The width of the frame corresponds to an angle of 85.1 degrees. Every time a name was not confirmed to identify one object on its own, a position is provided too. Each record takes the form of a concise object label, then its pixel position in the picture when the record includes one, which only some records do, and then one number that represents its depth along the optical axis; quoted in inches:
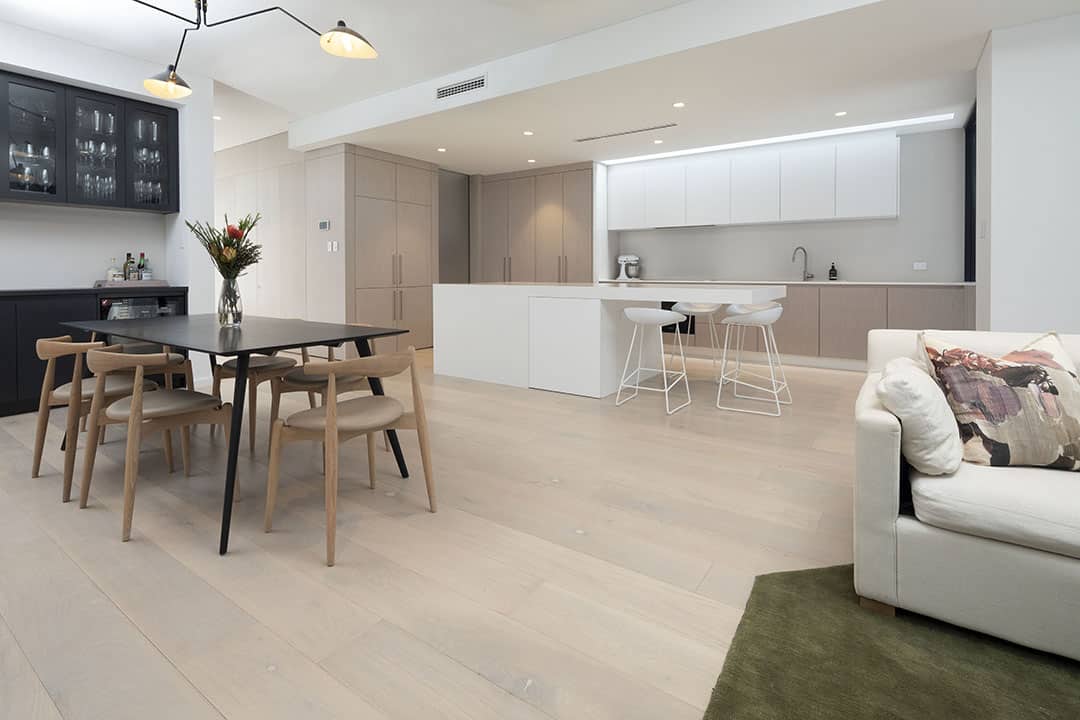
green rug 51.8
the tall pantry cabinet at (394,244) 273.1
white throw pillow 63.2
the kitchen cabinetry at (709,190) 269.4
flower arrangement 115.6
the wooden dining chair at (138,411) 85.0
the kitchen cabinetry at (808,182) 245.0
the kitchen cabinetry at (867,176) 233.6
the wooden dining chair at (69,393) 101.0
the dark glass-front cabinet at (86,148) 170.1
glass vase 118.6
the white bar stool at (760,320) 165.3
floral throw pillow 65.7
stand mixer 303.9
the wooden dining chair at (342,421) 80.0
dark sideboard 163.3
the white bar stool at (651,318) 161.3
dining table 83.6
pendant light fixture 115.5
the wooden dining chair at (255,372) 114.9
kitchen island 178.5
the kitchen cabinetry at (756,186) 257.3
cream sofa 56.2
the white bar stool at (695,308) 171.9
